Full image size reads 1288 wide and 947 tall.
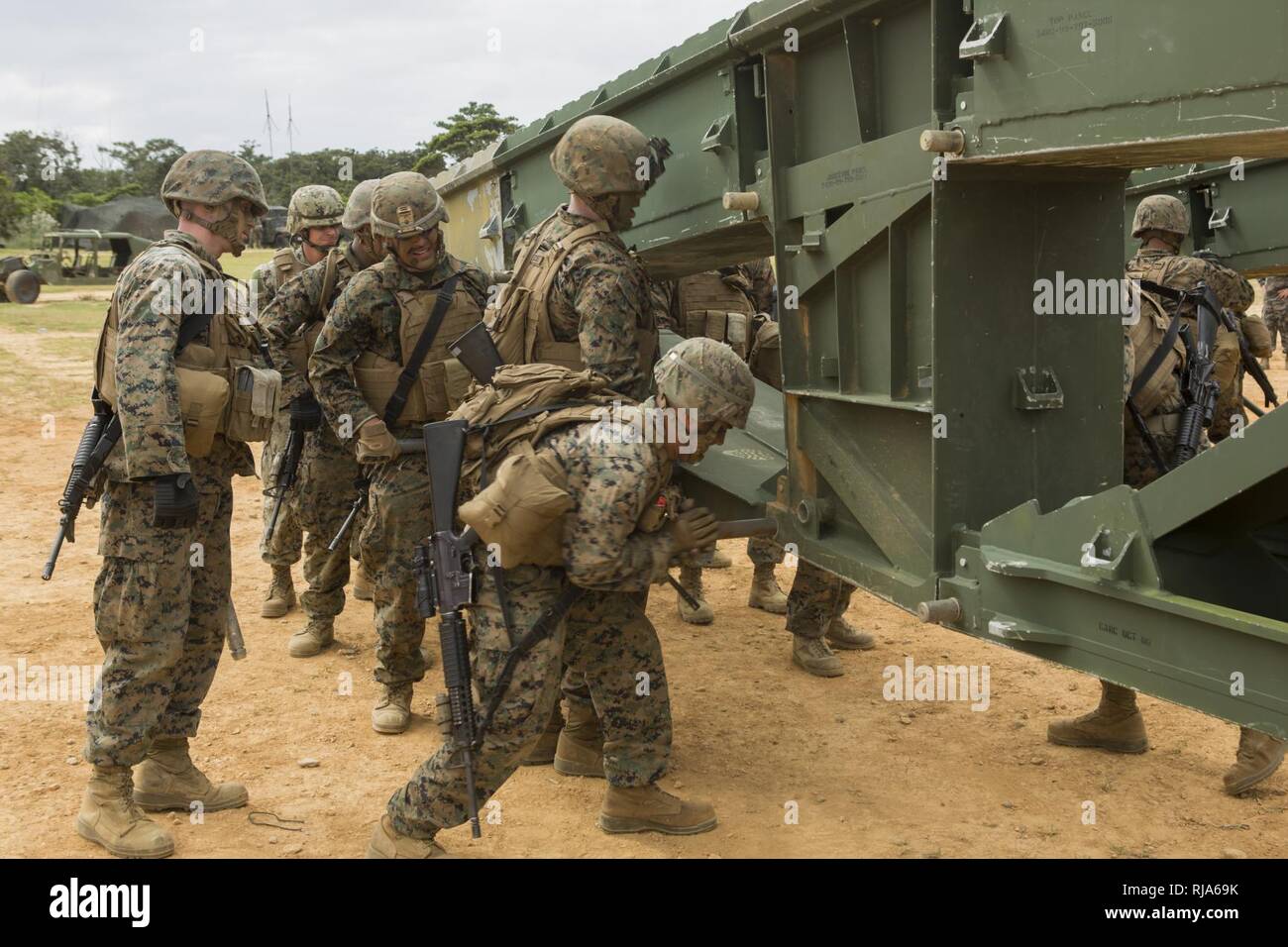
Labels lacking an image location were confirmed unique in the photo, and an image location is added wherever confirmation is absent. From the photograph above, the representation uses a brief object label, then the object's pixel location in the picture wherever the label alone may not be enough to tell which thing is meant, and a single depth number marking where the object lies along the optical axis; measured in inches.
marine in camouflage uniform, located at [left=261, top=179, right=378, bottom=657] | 236.2
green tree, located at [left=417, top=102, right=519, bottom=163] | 1290.6
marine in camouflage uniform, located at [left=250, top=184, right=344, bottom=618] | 270.5
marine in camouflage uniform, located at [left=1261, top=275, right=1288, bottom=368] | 511.5
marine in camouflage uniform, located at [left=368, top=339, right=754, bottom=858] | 147.0
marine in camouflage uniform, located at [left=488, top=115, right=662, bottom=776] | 184.2
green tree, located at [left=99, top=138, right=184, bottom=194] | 1792.6
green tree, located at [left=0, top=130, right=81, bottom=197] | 1659.7
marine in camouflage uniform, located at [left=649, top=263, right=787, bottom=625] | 275.1
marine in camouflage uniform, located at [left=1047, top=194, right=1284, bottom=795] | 180.1
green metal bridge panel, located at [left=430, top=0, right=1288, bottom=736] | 114.9
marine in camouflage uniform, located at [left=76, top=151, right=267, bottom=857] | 159.0
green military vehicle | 992.9
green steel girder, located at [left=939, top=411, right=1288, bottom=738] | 114.1
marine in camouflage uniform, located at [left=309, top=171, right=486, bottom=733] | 204.5
